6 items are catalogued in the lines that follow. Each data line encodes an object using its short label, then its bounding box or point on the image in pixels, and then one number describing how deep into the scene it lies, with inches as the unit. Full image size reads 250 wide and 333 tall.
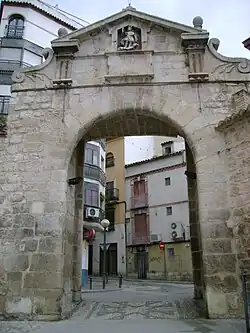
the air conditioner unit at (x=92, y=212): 808.3
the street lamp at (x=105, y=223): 582.1
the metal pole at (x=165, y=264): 926.2
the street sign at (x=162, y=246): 945.7
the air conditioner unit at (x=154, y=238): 977.5
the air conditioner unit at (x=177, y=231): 923.0
